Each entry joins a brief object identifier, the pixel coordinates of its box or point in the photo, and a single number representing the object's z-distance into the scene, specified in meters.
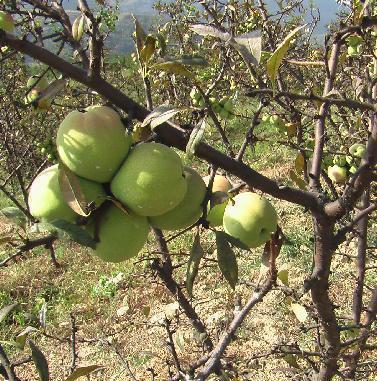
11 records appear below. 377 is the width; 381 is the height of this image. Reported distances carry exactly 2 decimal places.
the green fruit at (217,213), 1.15
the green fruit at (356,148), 2.02
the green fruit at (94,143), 0.80
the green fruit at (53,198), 0.82
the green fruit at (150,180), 0.79
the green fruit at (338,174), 2.13
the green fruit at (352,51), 1.98
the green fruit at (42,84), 1.51
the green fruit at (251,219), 1.06
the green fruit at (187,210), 0.89
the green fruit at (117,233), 0.82
